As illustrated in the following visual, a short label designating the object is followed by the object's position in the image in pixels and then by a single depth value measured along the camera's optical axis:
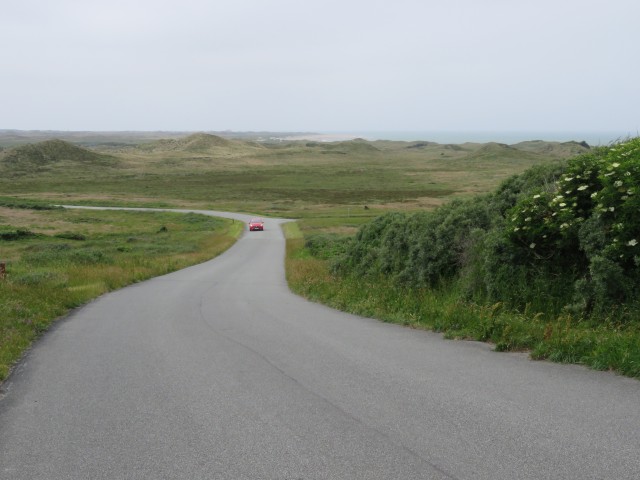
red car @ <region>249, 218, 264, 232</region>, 59.44
